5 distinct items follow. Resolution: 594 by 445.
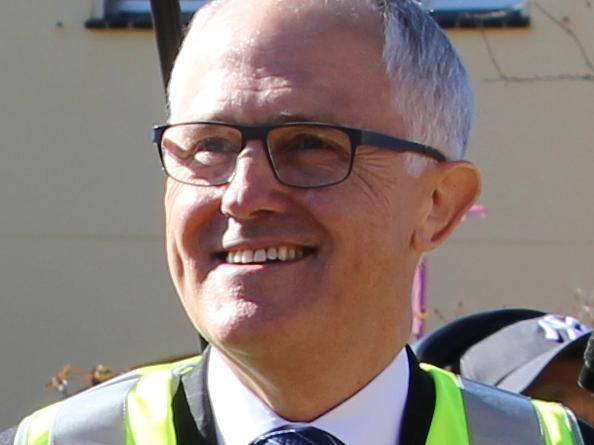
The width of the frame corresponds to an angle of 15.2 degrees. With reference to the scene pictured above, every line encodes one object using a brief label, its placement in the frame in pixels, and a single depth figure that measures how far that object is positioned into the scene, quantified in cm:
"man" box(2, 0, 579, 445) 303
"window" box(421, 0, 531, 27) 1025
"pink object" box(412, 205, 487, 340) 745
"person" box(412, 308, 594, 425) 468
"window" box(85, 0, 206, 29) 1061
